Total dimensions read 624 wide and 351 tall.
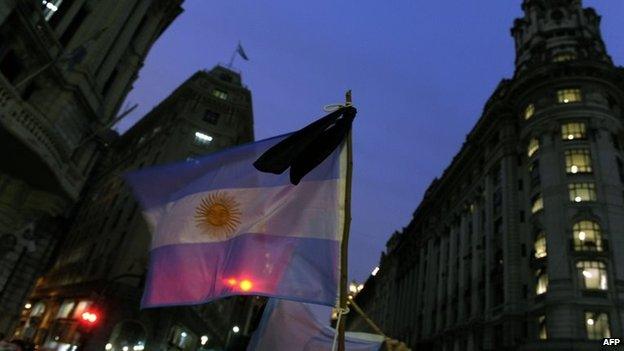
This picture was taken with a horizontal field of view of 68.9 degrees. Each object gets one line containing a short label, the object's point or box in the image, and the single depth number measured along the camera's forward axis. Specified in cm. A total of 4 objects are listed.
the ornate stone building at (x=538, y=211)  3362
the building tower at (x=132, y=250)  3716
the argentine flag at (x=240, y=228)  575
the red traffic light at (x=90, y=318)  2545
